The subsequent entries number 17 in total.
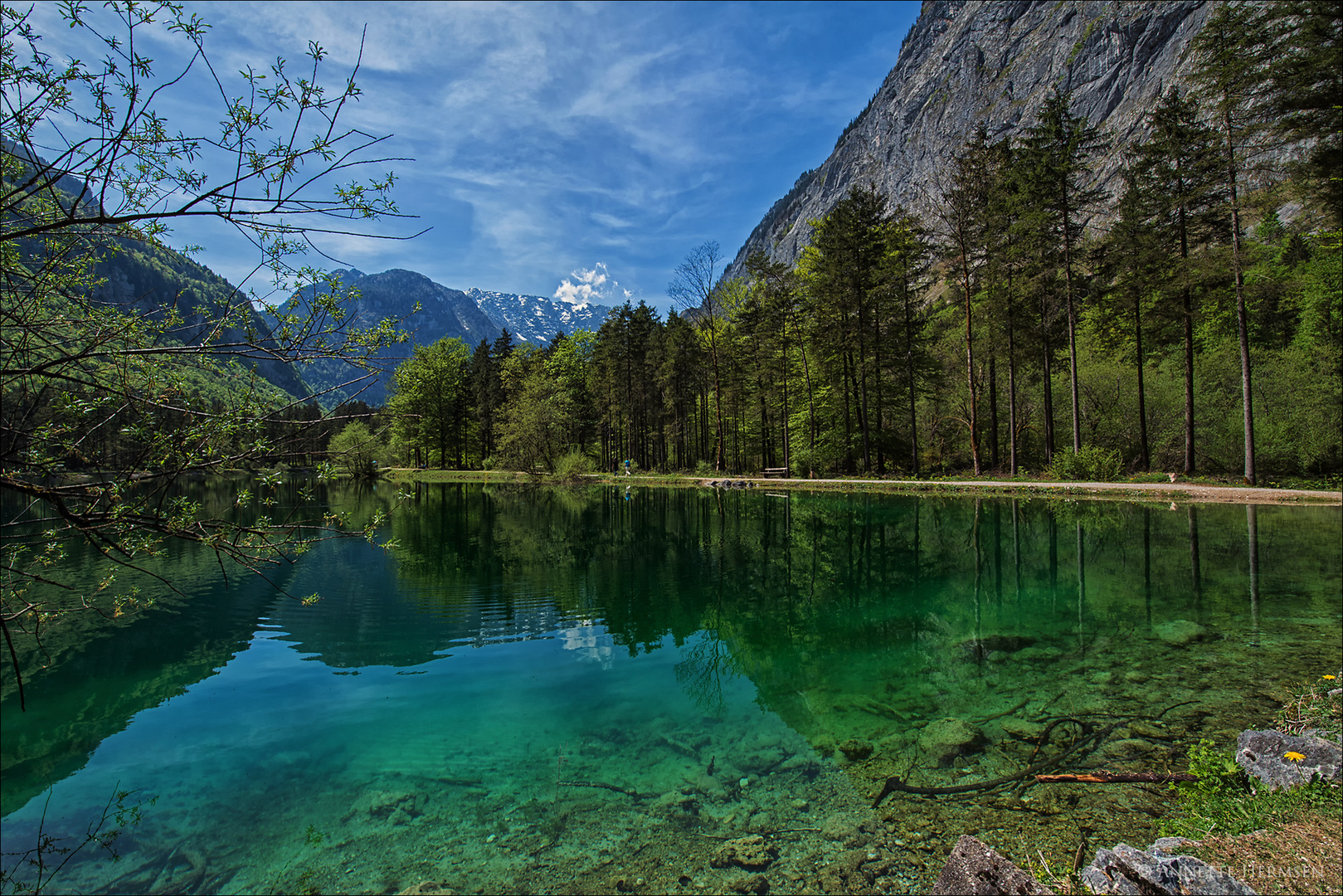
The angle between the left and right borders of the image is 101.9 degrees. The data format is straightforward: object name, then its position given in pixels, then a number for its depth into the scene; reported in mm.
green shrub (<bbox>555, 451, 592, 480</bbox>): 41969
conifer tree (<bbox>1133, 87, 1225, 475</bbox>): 20266
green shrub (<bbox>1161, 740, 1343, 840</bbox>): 3291
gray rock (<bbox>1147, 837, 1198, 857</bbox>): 3007
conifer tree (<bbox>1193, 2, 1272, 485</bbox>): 17500
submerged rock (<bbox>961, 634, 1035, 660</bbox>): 7434
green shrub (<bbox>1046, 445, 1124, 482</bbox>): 22422
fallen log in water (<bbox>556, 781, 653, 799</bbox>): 4637
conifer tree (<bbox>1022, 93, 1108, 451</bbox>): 23688
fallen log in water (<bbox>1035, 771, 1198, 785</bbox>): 4246
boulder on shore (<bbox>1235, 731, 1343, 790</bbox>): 3584
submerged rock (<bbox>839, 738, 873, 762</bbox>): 5084
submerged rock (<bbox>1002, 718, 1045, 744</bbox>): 5199
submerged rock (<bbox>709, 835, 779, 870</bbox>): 3781
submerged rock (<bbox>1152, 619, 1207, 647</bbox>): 7340
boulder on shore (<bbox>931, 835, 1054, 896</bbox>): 2744
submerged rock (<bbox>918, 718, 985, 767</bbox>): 4988
